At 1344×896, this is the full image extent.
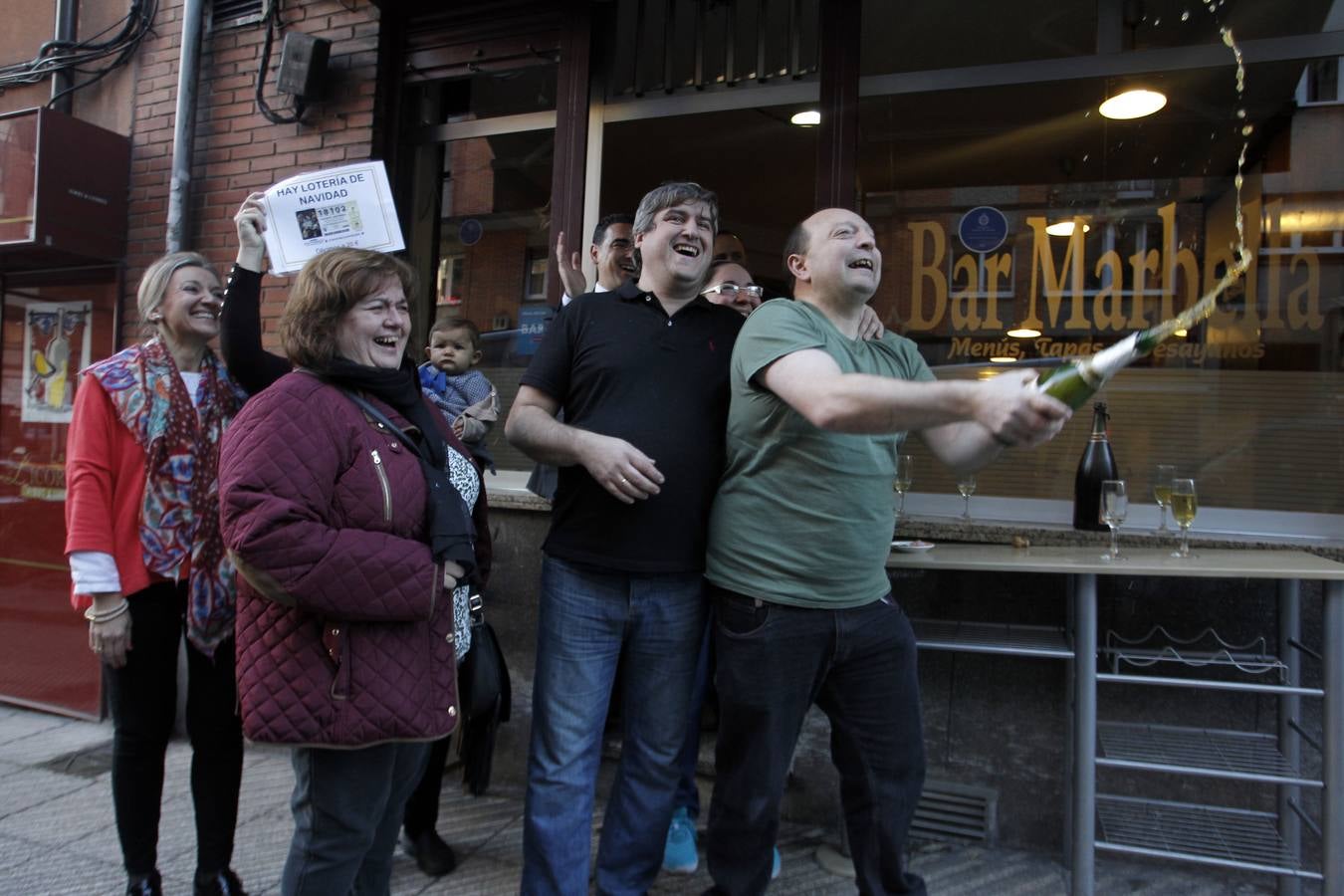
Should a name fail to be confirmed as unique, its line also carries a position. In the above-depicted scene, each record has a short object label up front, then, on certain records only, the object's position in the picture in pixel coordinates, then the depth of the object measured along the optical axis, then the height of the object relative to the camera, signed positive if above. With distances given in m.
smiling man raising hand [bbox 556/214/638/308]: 3.21 +0.79
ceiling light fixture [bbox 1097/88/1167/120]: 4.06 +1.76
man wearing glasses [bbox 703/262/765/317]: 3.10 +0.66
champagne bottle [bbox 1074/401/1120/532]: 3.39 +0.09
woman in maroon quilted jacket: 1.84 -0.19
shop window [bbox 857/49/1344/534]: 3.78 +1.07
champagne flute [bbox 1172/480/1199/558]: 3.04 +0.01
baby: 3.11 +0.33
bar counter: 2.61 -0.53
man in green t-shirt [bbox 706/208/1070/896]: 2.30 -0.26
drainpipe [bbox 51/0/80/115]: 5.01 +2.34
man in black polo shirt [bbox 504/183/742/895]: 2.46 -0.16
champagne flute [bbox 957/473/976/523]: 3.54 +0.04
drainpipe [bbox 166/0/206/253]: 4.57 +1.68
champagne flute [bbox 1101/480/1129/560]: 3.03 +0.00
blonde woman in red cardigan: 2.52 -0.26
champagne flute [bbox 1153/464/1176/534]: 3.17 +0.07
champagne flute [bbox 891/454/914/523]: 3.33 +0.07
